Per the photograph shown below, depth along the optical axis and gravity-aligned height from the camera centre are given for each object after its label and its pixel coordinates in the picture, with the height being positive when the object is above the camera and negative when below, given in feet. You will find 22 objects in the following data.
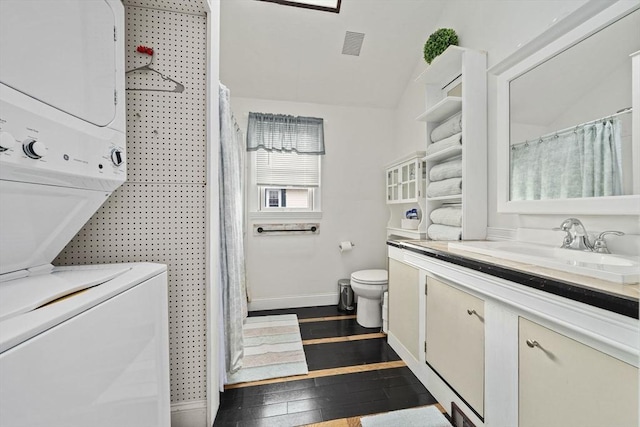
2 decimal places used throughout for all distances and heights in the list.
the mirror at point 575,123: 3.17 +1.40
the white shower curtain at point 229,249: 5.07 -0.76
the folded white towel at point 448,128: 5.81 +2.11
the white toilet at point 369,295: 7.50 -2.51
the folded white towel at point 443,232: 5.66 -0.47
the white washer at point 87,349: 1.44 -1.02
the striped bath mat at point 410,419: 4.18 -3.57
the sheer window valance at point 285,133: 8.76 +2.92
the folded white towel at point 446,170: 5.82 +1.06
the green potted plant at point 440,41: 5.98 +4.20
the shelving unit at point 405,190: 7.25 +0.74
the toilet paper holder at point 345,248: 9.30 -1.23
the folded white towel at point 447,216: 5.71 -0.07
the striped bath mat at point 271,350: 5.59 -3.57
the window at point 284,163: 8.89 +1.90
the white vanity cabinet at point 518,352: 2.19 -1.68
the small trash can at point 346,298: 9.00 -3.10
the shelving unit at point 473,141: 5.43 +1.59
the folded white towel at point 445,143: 5.66 +1.71
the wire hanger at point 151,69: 3.86 +2.28
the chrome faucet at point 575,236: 3.59 -0.35
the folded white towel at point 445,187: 5.76 +0.63
